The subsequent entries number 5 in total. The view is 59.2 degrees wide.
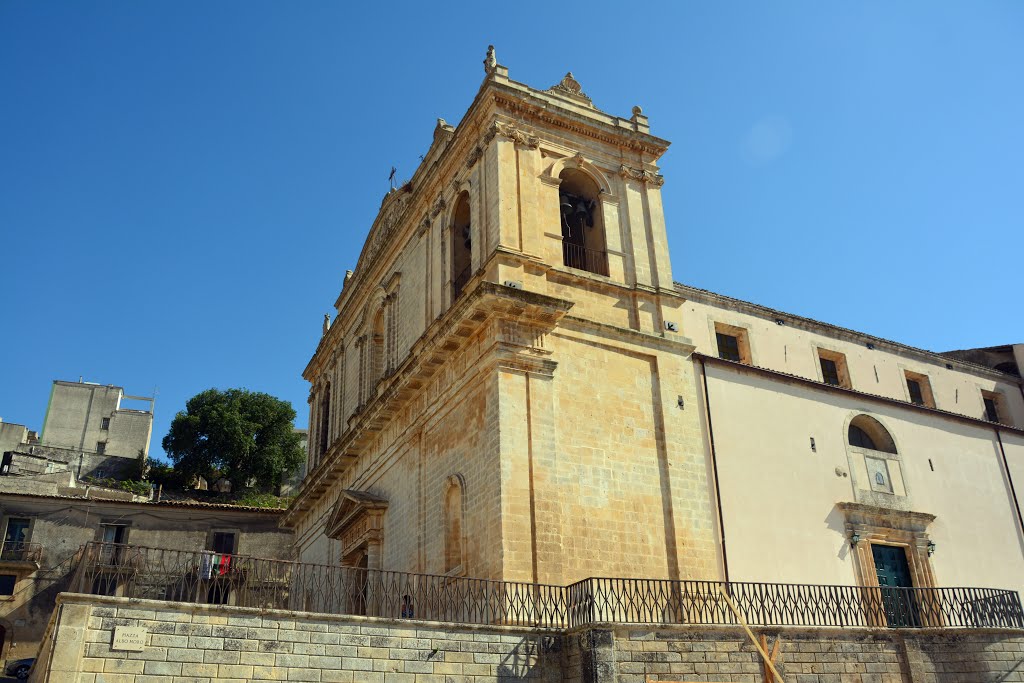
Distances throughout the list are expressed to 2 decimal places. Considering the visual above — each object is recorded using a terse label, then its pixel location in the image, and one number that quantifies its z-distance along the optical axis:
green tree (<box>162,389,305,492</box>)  47.50
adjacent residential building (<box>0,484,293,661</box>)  28.41
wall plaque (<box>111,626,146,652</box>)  10.80
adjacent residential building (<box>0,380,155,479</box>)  49.69
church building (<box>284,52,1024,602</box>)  15.62
